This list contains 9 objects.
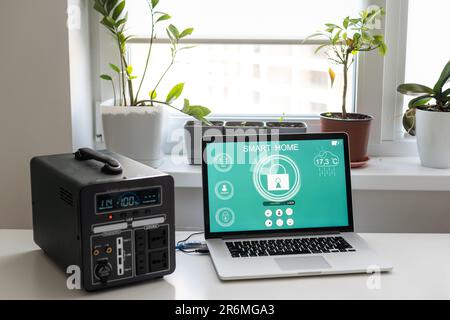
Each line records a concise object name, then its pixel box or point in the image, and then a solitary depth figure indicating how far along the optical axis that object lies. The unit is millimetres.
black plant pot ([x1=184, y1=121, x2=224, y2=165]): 2182
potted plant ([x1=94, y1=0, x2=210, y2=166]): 2104
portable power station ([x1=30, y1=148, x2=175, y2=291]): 1448
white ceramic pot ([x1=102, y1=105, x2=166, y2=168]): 2104
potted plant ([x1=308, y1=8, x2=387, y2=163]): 2133
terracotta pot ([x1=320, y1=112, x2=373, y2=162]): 2139
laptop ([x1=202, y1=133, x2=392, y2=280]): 1749
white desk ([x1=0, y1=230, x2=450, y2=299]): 1473
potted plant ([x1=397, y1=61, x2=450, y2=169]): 2131
